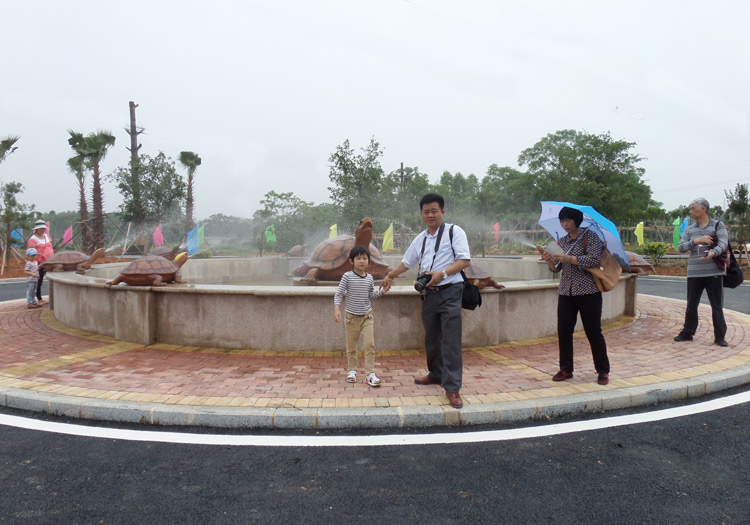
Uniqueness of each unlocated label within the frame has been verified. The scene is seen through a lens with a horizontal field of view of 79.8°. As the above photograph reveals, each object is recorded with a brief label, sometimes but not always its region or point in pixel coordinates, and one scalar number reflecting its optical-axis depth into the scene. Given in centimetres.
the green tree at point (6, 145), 2125
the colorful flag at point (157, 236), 2539
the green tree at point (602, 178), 4331
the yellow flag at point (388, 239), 2384
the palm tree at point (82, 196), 2691
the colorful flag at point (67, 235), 2664
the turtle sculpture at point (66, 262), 902
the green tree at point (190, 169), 3050
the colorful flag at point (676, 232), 2712
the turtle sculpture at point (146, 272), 616
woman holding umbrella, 443
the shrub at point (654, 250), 2044
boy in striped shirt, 457
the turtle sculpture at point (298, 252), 1691
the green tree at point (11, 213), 2194
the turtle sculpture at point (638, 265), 851
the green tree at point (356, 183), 2541
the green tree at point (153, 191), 2978
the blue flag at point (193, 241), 1531
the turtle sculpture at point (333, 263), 932
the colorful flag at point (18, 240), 2236
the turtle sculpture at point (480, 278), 605
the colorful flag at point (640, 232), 2764
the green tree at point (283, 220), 3322
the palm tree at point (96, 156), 2643
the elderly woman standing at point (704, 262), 583
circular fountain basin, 567
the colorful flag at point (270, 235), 2783
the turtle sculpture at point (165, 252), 1223
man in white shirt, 388
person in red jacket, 927
